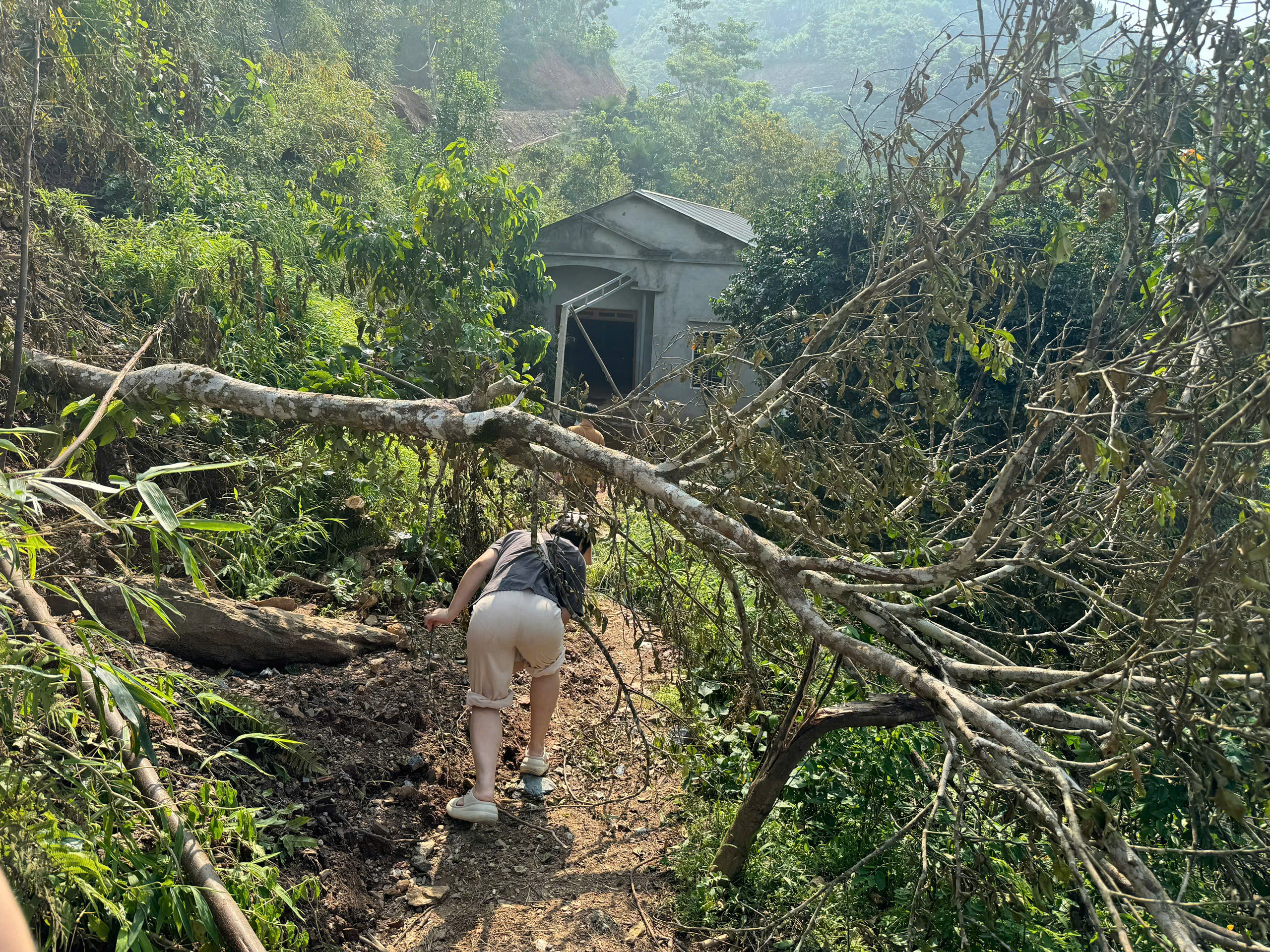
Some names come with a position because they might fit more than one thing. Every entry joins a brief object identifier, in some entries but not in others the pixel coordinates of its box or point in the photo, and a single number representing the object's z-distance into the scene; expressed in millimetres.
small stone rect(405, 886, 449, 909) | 3312
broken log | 3764
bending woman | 3820
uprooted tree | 2029
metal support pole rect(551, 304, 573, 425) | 9105
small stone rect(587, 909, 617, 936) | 3350
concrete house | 15164
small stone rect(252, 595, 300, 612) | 4520
